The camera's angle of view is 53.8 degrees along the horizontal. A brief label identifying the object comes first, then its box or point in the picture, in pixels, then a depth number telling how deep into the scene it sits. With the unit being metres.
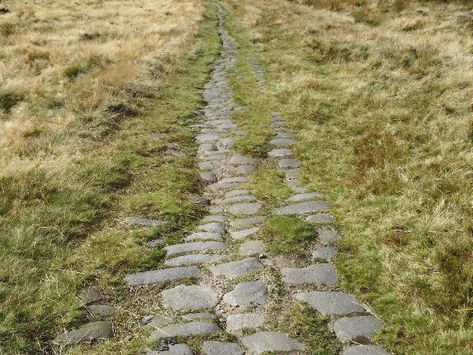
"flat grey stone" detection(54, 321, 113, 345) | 3.76
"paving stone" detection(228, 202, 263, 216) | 5.91
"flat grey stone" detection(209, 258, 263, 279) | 4.62
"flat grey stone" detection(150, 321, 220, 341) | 3.81
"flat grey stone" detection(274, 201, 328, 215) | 5.81
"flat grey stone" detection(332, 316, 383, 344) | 3.75
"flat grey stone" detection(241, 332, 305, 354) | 3.64
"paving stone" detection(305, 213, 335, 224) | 5.54
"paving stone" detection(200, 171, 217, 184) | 7.04
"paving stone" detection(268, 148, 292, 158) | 7.87
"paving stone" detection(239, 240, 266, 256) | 4.95
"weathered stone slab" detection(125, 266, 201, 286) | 4.56
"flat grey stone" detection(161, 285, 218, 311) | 4.19
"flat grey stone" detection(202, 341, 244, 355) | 3.62
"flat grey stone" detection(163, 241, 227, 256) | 5.07
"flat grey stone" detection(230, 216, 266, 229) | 5.58
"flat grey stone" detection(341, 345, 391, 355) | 3.59
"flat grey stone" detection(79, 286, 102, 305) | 4.23
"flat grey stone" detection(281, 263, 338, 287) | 4.47
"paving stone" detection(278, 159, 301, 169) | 7.44
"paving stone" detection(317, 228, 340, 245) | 5.14
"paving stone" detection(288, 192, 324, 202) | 6.18
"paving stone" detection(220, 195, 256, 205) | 6.26
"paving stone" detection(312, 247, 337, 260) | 4.85
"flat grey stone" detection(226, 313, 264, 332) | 3.90
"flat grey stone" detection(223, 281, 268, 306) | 4.22
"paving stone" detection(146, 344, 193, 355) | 3.61
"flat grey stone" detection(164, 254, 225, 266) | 4.85
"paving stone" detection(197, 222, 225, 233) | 5.52
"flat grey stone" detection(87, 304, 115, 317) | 4.09
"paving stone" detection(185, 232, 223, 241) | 5.34
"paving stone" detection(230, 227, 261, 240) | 5.32
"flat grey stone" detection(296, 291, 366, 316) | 4.06
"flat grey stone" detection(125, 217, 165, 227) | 5.57
